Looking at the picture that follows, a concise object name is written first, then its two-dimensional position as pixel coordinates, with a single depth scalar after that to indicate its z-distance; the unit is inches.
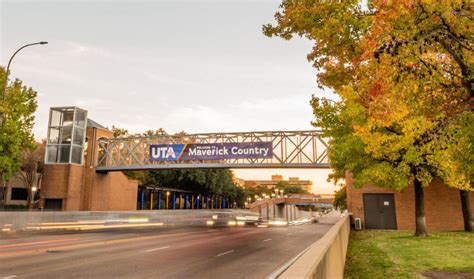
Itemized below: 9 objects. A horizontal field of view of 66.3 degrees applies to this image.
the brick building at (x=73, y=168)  1562.5
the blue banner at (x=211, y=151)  1684.3
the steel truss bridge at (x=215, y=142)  1631.4
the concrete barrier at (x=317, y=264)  148.6
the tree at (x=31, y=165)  2023.9
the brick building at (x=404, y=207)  1160.2
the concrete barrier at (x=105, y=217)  959.6
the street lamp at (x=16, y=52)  861.1
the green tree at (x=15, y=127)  1234.0
